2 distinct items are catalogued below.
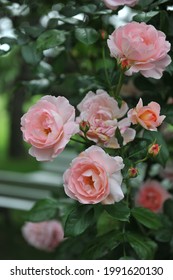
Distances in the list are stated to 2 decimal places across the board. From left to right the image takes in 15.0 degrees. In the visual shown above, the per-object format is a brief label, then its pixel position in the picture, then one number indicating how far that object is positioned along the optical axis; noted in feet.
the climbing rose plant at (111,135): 2.97
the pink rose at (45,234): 5.10
